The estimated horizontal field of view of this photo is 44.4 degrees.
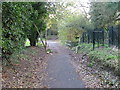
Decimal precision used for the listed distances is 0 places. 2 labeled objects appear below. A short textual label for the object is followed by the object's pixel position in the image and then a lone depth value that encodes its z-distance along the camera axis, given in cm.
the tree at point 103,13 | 1219
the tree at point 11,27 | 586
